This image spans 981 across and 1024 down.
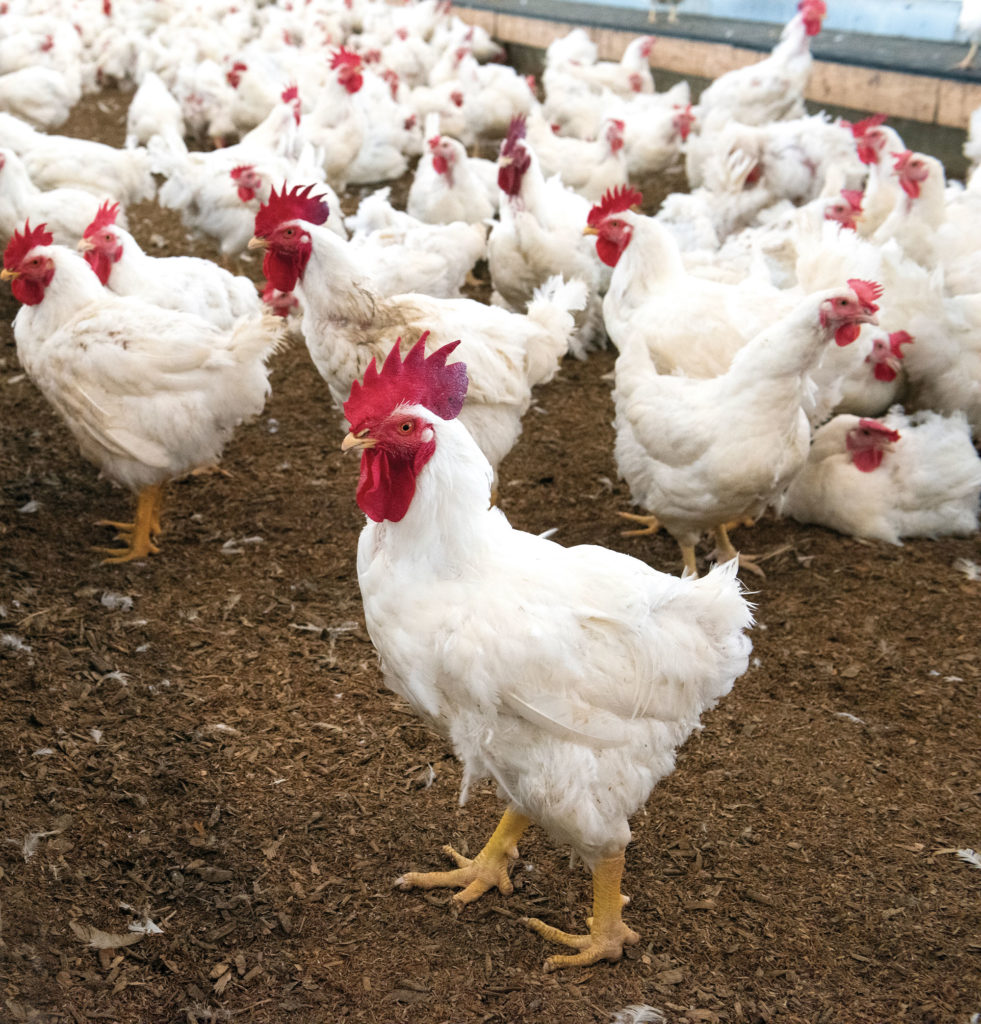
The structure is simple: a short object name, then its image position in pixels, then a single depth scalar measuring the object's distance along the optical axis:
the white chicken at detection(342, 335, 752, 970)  2.32
